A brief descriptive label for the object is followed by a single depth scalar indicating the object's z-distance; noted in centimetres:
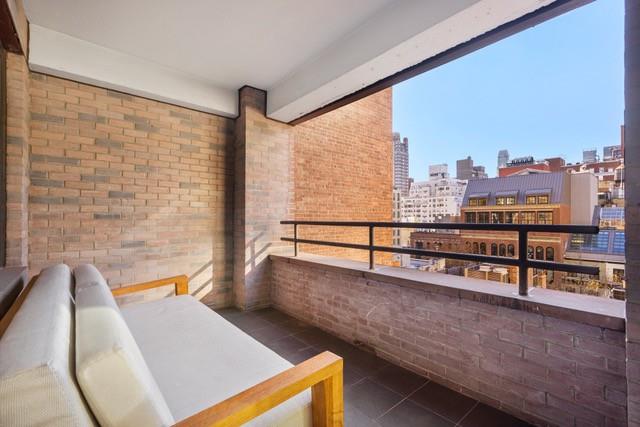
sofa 64
